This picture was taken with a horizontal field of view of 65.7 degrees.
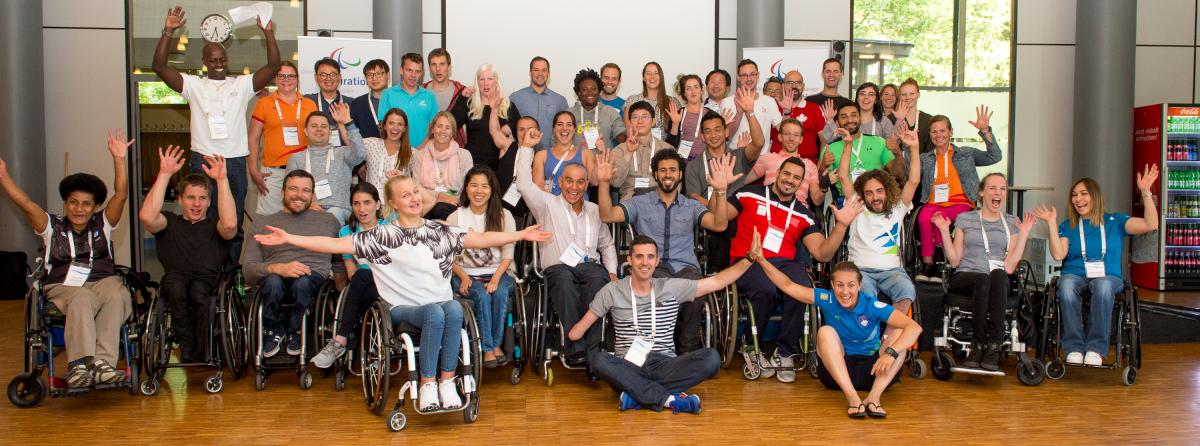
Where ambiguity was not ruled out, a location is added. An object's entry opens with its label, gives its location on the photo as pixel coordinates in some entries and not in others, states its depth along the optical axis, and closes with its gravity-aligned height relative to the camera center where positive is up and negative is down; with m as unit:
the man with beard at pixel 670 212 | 5.08 -0.18
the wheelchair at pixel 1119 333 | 4.79 -0.80
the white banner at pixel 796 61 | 7.51 +0.97
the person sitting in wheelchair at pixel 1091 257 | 4.87 -0.41
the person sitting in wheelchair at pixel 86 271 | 4.20 -0.44
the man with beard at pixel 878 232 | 5.05 -0.28
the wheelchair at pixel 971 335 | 4.79 -0.82
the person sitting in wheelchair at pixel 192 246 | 4.55 -0.34
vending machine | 8.21 -0.08
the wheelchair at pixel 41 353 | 4.20 -0.81
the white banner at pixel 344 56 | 7.09 +0.95
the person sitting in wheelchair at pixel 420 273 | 3.88 -0.40
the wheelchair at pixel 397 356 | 3.85 -0.76
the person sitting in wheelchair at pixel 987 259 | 4.81 -0.43
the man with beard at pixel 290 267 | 4.58 -0.44
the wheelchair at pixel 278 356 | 4.49 -0.85
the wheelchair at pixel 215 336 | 4.39 -0.76
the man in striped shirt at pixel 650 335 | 4.21 -0.74
